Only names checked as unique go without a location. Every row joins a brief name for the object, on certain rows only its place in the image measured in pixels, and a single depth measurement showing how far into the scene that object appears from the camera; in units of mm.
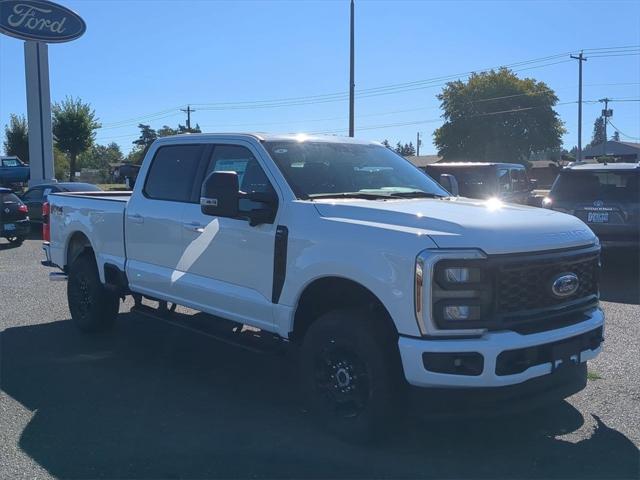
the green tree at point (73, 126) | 37969
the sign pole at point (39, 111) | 25484
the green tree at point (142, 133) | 70050
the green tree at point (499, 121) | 57812
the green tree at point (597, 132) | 156375
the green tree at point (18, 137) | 44969
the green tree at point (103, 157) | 94688
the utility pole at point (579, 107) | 52669
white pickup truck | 4020
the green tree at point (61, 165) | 50531
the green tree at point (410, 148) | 125525
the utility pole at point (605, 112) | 67375
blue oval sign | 23719
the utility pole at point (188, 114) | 66781
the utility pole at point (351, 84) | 21438
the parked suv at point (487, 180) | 16172
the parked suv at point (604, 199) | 10023
